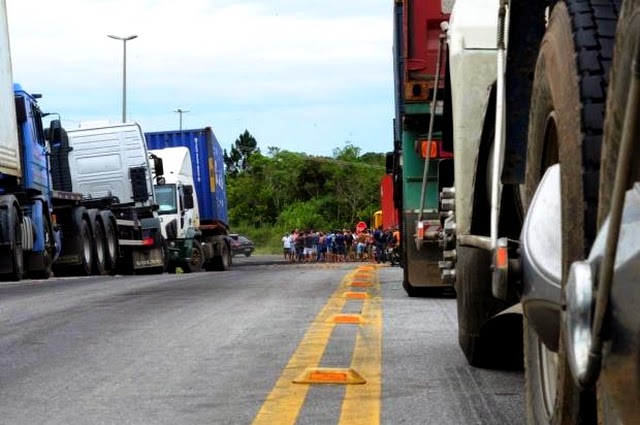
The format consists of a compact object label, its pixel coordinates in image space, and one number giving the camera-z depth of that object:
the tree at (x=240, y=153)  130.82
